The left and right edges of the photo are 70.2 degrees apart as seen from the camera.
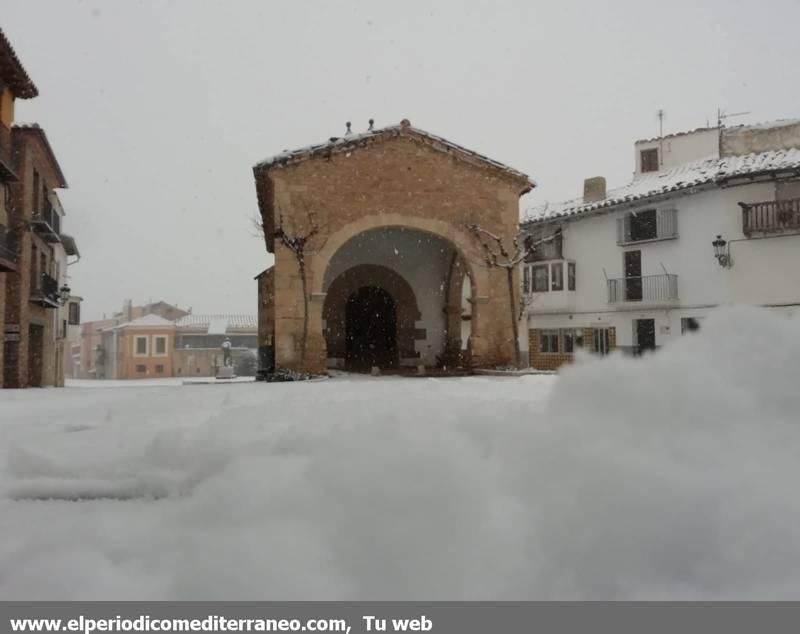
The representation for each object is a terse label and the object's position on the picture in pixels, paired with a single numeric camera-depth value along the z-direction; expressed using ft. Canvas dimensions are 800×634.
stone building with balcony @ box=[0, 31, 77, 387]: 43.75
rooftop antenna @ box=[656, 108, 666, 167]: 71.77
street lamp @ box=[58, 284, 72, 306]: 60.73
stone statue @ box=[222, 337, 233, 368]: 84.12
